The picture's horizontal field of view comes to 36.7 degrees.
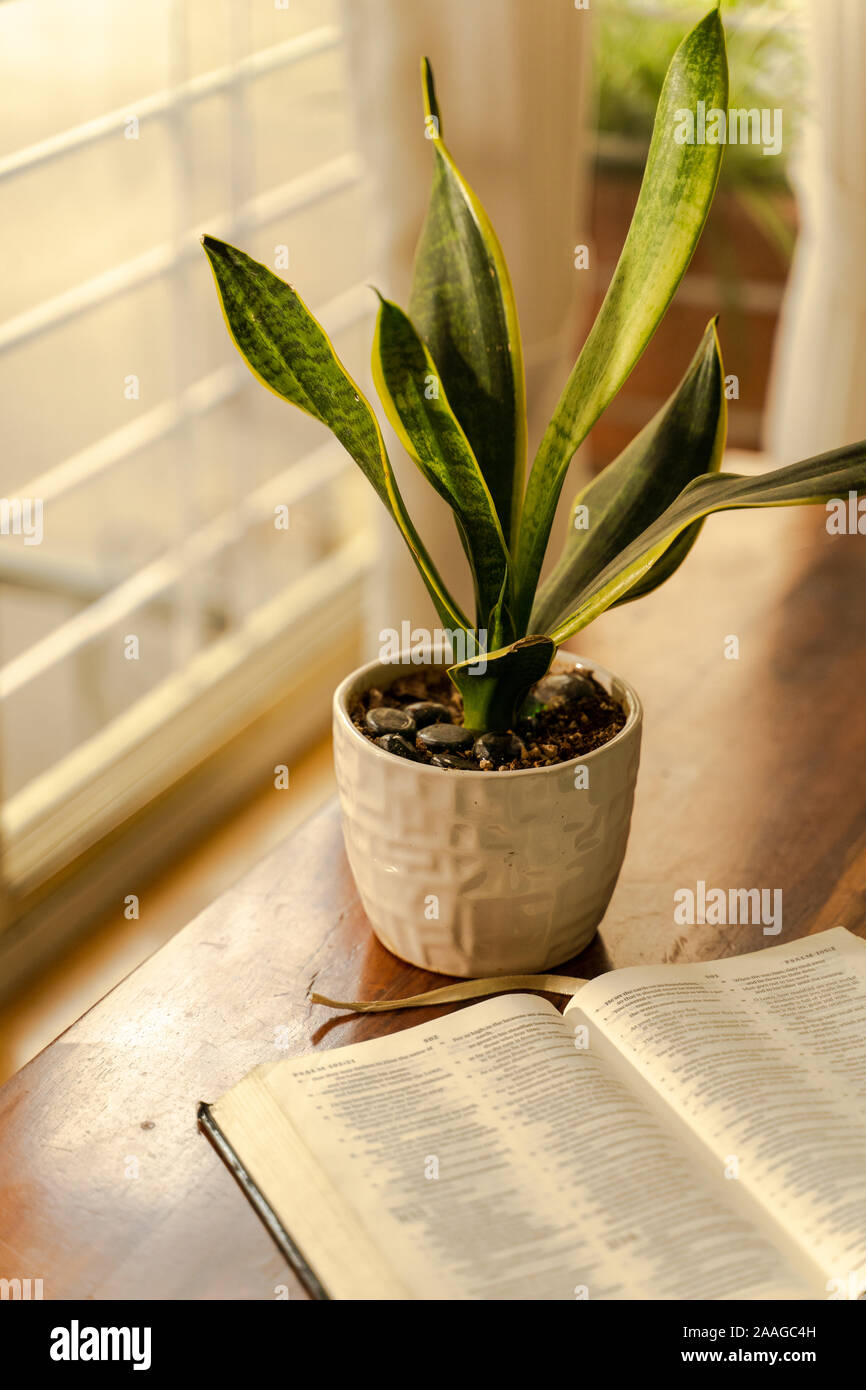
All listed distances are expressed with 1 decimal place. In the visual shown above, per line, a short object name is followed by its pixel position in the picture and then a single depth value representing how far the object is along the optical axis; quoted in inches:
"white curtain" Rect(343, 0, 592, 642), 51.1
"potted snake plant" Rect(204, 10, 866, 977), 25.9
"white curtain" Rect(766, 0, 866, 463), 69.4
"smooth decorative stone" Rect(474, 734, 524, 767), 29.1
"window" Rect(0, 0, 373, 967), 65.1
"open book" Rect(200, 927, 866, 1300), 22.6
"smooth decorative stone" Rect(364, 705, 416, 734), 29.8
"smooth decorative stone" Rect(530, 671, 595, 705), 31.9
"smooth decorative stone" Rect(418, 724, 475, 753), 29.2
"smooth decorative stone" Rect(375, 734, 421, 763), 29.1
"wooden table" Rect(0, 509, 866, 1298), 24.3
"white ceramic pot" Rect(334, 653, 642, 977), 27.8
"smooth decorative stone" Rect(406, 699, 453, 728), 30.9
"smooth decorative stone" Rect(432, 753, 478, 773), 28.5
